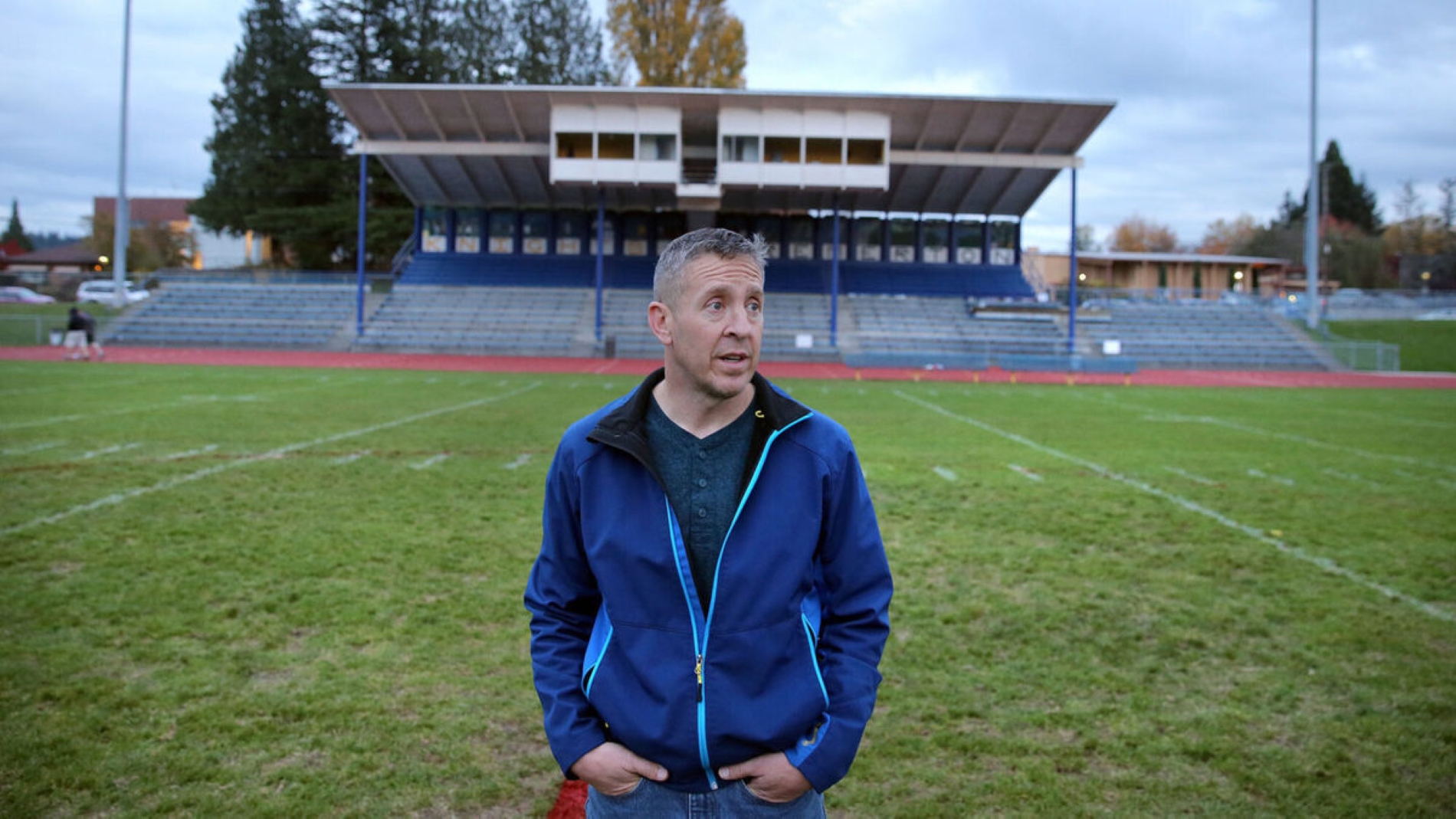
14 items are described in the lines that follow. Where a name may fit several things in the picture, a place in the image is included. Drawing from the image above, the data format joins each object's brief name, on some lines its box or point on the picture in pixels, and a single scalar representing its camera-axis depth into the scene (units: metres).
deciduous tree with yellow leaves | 49.34
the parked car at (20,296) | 46.88
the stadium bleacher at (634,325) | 37.28
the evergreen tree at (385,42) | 53.75
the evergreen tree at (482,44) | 55.35
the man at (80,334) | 28.91
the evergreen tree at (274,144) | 53.38
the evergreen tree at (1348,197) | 91.81
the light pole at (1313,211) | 37.69
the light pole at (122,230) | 38.41
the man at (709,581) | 2.25
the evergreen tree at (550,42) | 57.31
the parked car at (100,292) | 47.22
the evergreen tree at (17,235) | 104.69
